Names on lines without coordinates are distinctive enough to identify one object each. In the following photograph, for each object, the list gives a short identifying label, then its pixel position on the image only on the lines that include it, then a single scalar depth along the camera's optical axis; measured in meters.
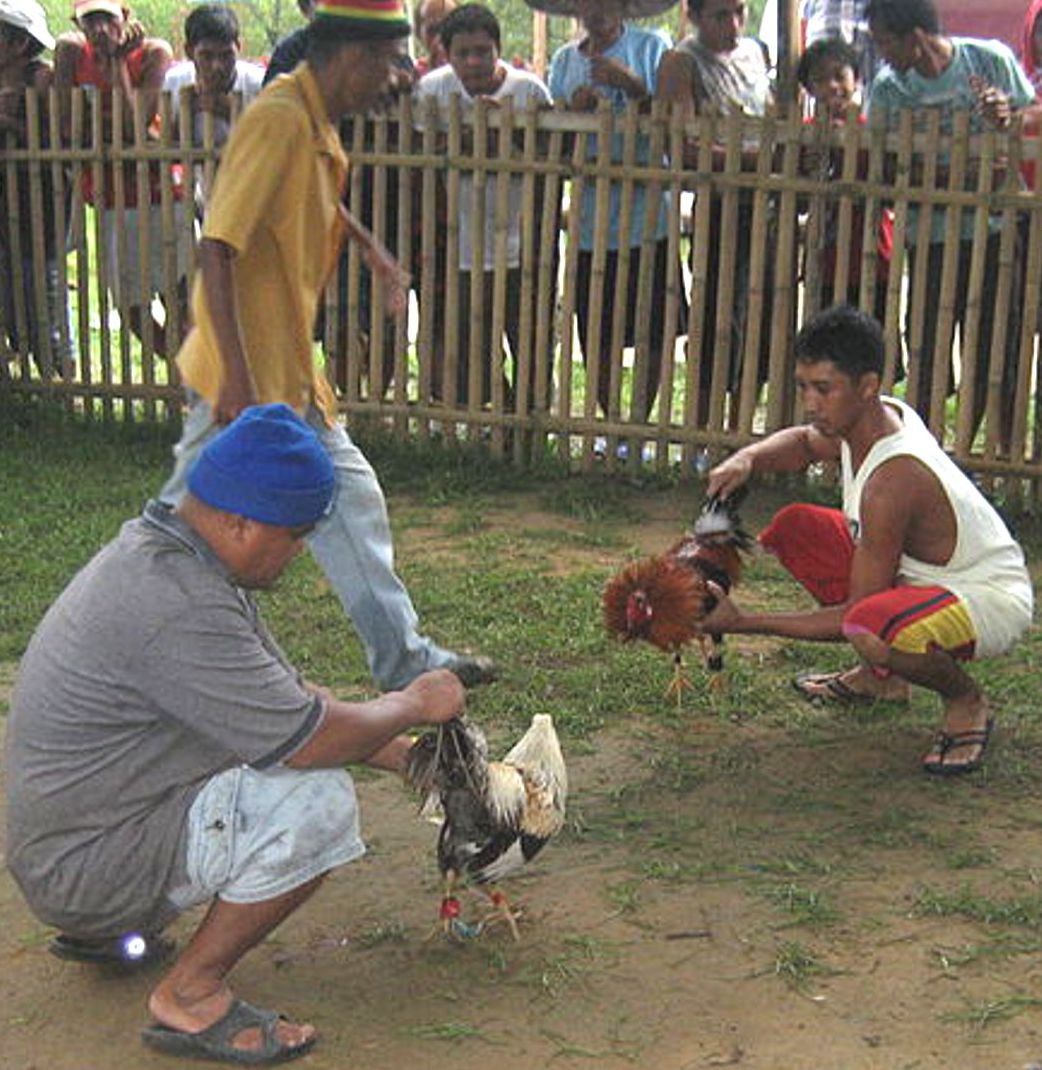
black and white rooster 3.87
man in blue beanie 3.36
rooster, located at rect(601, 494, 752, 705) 5.25
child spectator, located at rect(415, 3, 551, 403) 8.30
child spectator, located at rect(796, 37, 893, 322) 7.73
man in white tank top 4.87
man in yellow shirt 4.62
